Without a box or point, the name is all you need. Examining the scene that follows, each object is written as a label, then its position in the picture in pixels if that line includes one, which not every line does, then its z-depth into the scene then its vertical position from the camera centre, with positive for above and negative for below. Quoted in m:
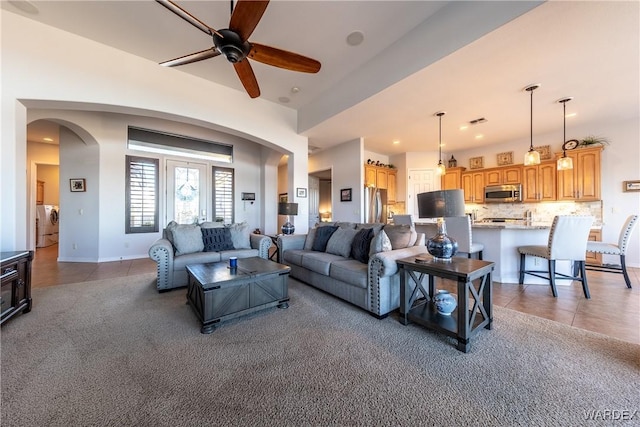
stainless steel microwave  5.59 +0.48
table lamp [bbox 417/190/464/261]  1.84 +0.02
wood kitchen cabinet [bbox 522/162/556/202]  5.20 +0.69
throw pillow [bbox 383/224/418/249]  2.80 -0.27
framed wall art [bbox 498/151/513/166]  5.89 +1.38
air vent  4.47 +1.78
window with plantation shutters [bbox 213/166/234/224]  6.27 +0.53
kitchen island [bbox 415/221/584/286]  3.53 -0.57
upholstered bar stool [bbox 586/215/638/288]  3.22 -0.48
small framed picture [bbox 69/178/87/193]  4.90 +0.63
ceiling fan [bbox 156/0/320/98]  1.82 +1.57
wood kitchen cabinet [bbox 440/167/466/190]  6.53 +0.98
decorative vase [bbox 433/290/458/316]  2.14 -0.82
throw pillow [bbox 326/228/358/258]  3.19 -0.39
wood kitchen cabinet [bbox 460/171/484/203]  6.23 +0.74
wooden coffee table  2.13 -0.75
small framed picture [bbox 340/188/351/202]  5.78 +0.47
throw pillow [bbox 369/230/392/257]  2.59 -0.34
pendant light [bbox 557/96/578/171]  3.72 +0.86
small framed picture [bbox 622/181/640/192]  4.44 +0.51
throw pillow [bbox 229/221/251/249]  3.94 -0.37
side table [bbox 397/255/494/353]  1.81 -0.76
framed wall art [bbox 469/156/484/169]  6.40 +1.39
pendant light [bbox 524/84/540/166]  3.59 +0.85
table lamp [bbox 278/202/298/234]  4.66 +0.06
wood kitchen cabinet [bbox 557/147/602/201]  4.66 +0.73
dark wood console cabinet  2.11 -0.66
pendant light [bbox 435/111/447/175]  4.15 +1.76
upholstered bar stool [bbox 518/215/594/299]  2.98 -0.37
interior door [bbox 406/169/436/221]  6.81 +0.88
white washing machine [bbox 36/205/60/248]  6.96 -0.33
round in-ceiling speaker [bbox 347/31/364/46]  3.00 +2.29
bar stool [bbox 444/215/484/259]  3.51 -0.34
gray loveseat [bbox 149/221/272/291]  3.10 -0.50
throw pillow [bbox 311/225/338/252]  3.57 -0.36
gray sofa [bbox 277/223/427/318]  2.34 -0.65
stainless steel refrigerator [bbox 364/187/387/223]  5.84 +0.24
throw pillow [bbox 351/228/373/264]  2.89 -0.39
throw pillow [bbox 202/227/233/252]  3.71 -0.41
